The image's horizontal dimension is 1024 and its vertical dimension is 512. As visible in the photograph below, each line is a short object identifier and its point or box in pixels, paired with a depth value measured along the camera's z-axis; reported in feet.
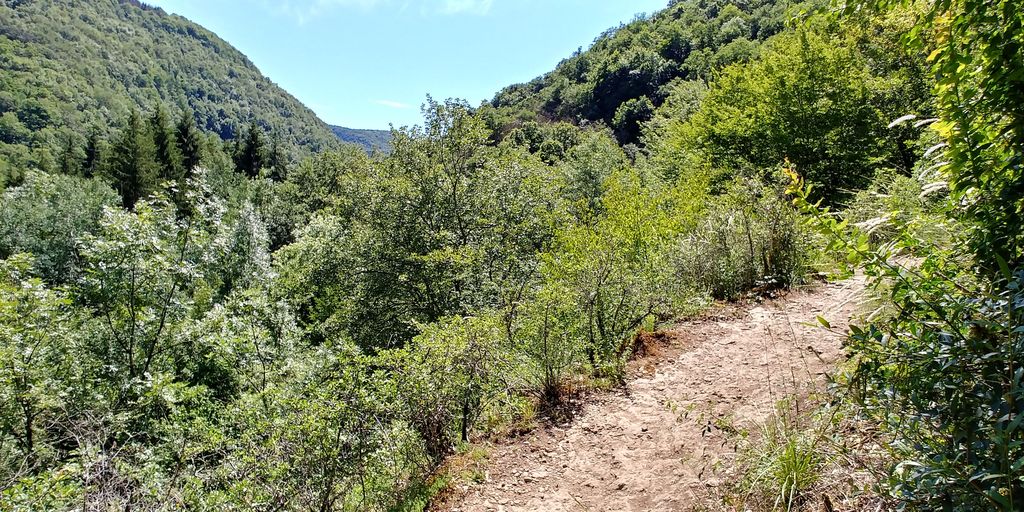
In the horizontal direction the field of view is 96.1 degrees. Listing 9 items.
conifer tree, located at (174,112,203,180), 156.56
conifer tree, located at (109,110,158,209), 121.19
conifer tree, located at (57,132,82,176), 137.25
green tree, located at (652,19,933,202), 49.65
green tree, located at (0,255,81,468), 24.17
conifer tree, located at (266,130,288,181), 186.39
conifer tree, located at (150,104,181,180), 140.77
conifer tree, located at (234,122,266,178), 184.02
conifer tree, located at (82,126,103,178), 146.51
